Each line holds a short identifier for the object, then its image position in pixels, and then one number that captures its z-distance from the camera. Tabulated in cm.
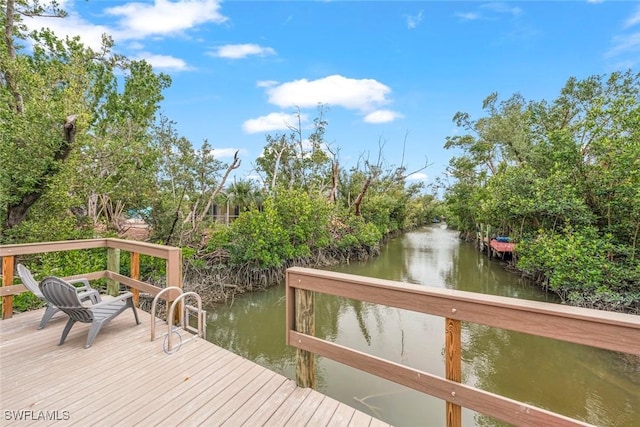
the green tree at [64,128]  533
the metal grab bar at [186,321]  268
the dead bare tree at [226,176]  908
